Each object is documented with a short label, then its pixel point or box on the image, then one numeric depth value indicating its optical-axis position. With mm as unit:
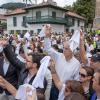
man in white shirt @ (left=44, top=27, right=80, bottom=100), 1890
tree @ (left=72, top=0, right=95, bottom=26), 21203
